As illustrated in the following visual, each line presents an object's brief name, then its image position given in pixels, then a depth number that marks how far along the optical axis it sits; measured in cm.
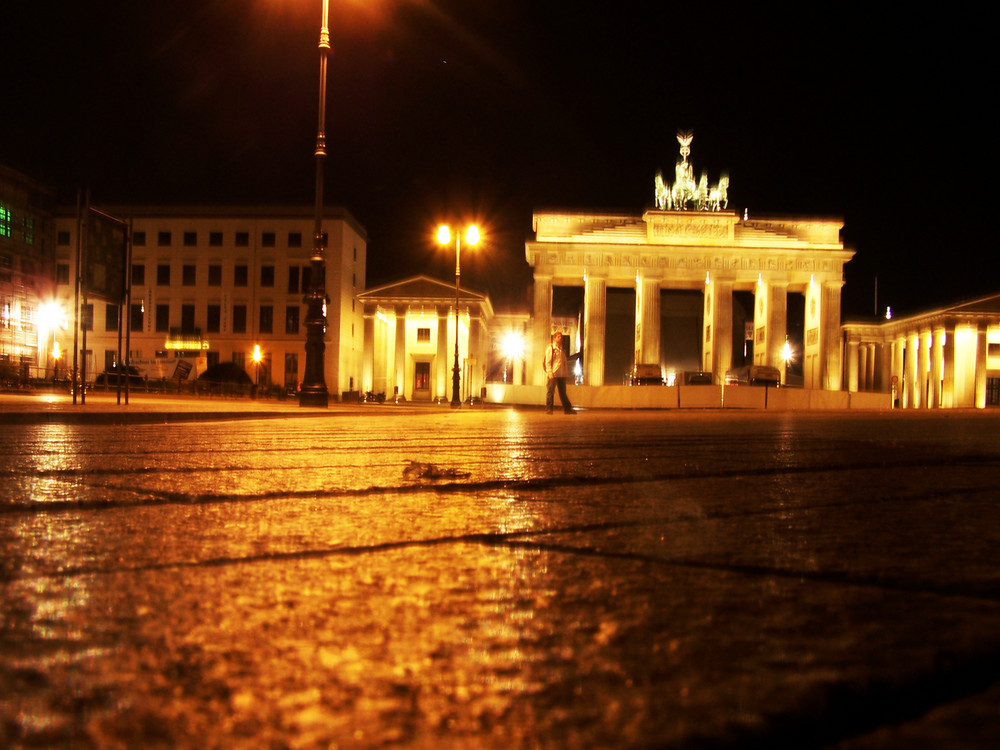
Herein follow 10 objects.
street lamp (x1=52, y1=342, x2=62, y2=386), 4059
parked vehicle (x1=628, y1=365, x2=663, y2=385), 4228
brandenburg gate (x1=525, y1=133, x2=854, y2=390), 5491
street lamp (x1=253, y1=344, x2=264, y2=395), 5376
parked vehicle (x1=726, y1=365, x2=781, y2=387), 4319
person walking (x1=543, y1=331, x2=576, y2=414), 1578
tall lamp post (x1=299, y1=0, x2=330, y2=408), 1744
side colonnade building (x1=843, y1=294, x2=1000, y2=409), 5894
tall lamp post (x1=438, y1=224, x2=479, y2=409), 2871
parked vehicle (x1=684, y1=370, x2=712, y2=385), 4275
